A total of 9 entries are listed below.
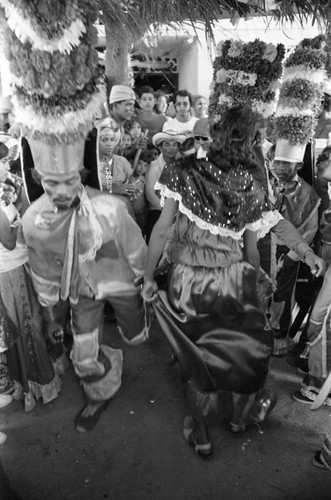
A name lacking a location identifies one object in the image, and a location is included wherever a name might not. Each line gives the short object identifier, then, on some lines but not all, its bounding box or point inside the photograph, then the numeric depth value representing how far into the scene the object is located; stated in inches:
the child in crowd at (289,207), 127.4
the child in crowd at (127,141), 161.5
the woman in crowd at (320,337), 106.1
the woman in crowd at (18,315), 96.3
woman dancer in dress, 85.0
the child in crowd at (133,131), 166.6
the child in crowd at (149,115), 205.3
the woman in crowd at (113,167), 129.3
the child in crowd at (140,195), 152.1
